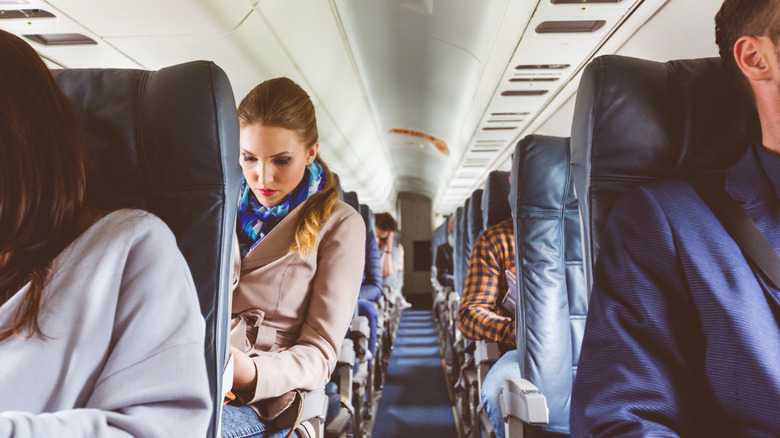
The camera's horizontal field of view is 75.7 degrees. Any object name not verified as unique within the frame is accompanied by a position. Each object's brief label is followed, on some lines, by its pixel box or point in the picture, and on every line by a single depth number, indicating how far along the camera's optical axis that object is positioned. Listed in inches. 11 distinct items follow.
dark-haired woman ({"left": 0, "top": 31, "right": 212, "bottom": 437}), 36.6
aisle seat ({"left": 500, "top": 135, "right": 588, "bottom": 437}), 83.3
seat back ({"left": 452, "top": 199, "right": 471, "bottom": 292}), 208.1
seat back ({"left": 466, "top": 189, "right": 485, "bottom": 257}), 175.5
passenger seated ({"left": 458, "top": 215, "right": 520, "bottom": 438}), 106.7
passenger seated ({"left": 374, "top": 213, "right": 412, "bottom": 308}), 327.1
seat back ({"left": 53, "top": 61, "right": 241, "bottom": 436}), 52.7
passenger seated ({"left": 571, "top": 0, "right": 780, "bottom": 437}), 42.7
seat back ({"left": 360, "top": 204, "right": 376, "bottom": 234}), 201.3
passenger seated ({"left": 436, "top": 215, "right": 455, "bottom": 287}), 345.1
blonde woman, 63.9
